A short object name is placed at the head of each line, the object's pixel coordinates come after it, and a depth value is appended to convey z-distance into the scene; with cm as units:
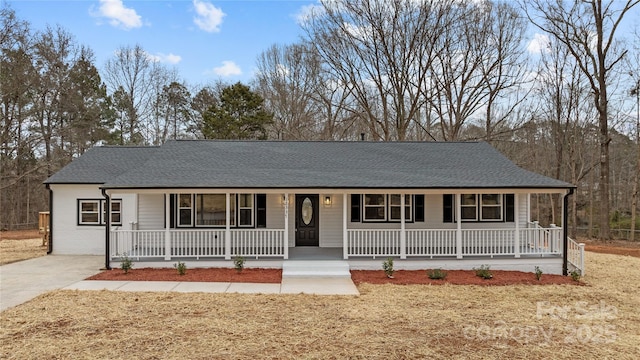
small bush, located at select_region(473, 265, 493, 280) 1080
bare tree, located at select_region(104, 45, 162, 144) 2981
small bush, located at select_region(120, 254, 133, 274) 1093
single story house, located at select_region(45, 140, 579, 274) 1170
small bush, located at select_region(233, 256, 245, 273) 1101
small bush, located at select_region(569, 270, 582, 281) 1083
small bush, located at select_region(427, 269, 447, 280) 1070
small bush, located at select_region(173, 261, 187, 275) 1080
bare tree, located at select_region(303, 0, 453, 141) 2411
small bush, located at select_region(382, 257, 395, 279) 1087
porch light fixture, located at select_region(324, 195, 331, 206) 1348
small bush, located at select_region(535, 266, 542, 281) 1081
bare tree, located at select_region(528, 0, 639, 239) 2111
